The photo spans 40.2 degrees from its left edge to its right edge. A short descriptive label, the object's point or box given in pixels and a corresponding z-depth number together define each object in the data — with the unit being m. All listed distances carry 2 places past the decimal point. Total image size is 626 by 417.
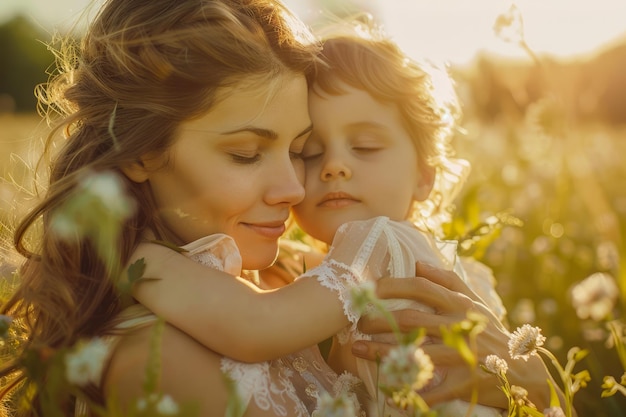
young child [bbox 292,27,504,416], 0.73
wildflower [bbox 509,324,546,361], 0.60
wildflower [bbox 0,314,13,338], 0.54
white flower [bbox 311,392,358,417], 0.49
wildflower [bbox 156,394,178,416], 0.45
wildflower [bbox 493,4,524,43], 0.84
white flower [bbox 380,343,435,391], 0.48
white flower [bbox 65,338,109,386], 0.47
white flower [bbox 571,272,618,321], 0.77
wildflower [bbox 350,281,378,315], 0.48
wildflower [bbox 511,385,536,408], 0.59
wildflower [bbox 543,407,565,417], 0.58
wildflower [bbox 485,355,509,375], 0.60
